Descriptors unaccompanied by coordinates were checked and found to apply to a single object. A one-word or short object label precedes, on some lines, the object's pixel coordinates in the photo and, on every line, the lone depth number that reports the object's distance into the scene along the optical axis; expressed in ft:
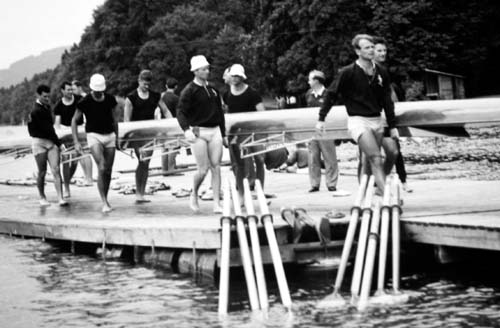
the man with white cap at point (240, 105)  45.03
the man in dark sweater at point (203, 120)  41.63
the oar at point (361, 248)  31.34
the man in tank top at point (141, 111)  50.21
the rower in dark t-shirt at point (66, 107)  54.95
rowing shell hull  40.37
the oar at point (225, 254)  31.19
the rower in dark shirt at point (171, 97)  61.11
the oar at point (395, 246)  32.71
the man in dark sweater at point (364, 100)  37.55
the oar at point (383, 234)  31.91
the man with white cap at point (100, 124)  45.93
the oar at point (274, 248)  30.63
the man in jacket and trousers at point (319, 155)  48.32
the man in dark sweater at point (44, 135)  50.67
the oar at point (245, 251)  31.07
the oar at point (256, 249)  30.99
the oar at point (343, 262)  31.89
